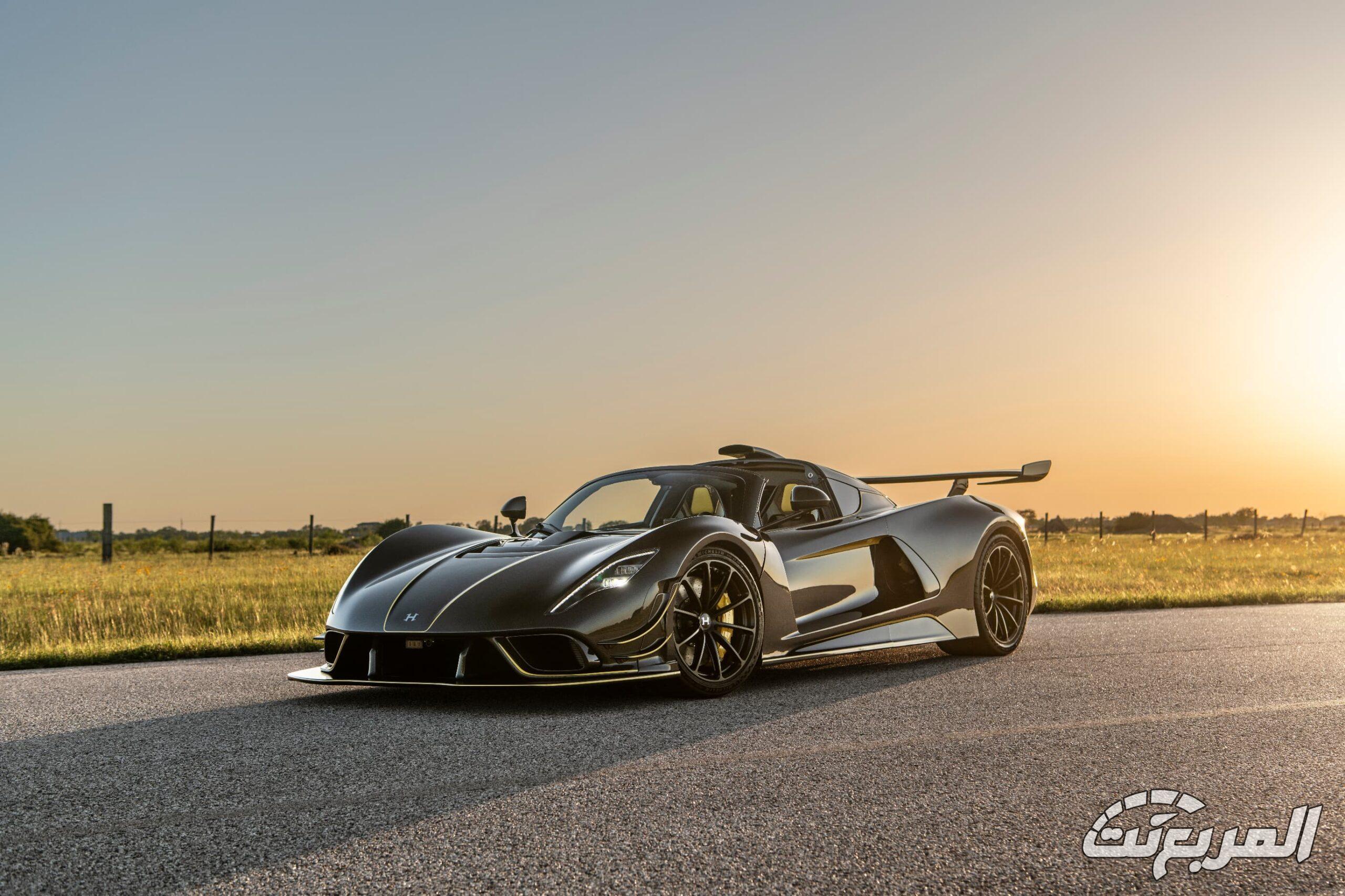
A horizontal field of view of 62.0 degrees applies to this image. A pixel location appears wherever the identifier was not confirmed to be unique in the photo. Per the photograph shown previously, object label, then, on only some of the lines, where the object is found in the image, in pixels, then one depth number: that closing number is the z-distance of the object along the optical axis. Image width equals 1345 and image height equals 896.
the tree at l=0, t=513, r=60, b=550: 49.81
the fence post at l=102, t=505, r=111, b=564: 29.12
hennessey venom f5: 5.45
